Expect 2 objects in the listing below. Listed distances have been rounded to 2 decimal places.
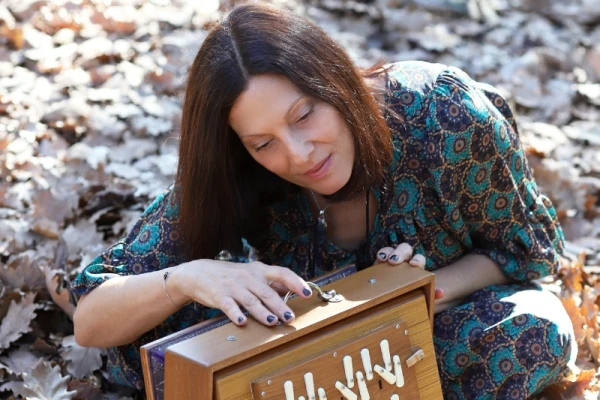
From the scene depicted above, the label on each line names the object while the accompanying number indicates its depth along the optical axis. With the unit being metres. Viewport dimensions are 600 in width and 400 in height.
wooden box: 1.62
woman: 1.95
